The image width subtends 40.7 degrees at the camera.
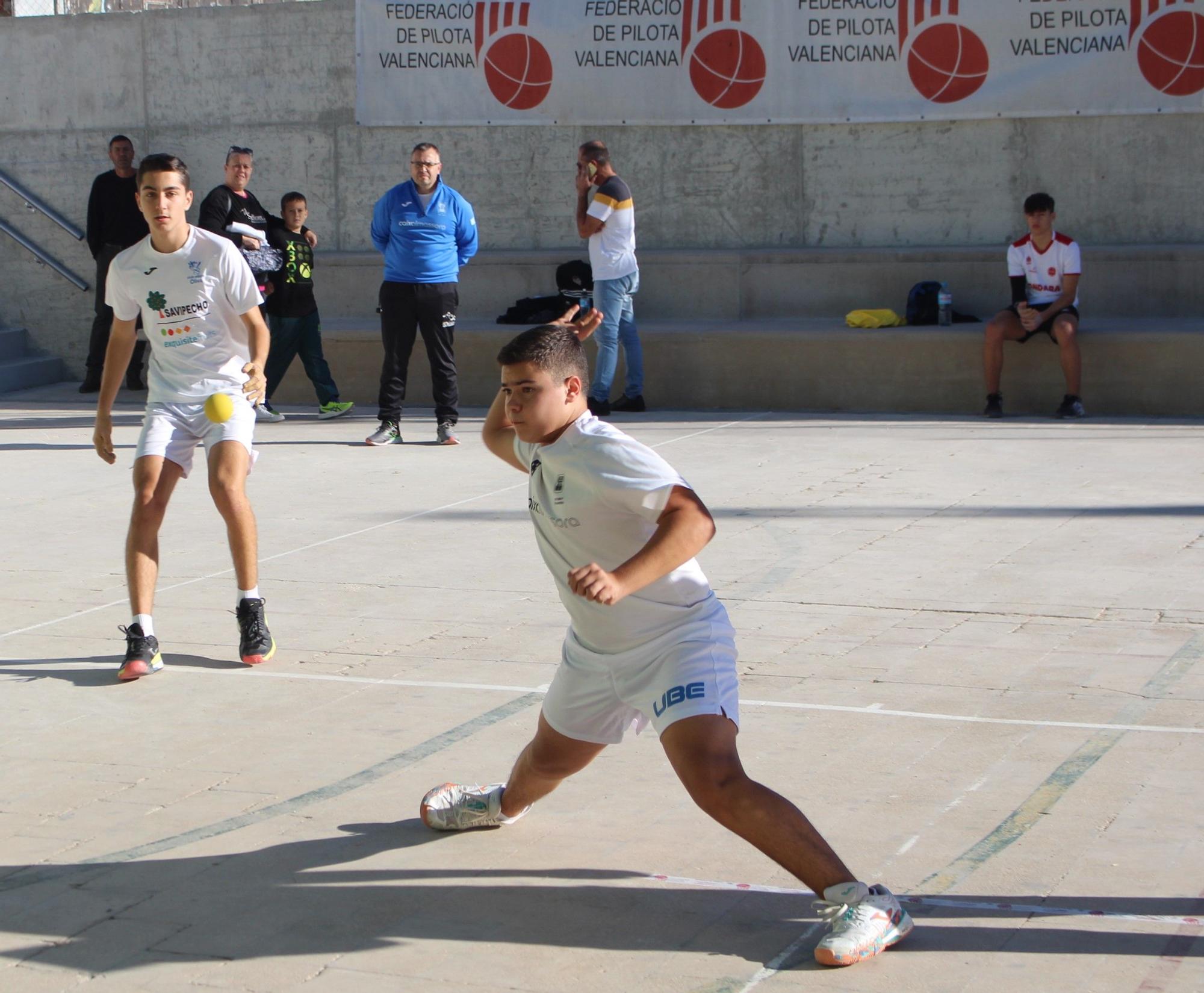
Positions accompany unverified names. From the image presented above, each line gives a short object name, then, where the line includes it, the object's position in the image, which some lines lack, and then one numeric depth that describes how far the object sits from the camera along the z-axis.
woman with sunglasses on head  12.50
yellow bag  13.72
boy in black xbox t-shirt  12.90
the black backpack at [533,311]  14.46
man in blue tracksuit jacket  11.51
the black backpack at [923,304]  13.67
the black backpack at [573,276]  14.48
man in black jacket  14.94
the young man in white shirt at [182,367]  6.29
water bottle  13.52
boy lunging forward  3.66
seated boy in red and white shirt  12.29
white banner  13.88
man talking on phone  12.41
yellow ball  6.30
